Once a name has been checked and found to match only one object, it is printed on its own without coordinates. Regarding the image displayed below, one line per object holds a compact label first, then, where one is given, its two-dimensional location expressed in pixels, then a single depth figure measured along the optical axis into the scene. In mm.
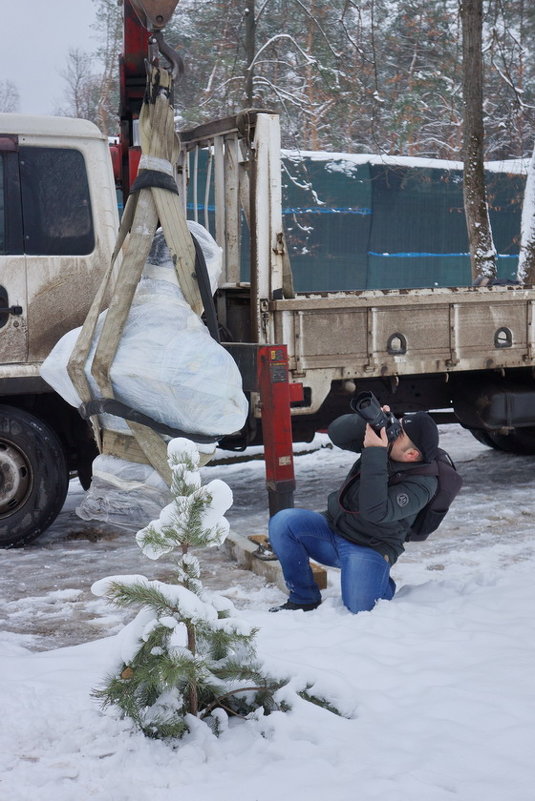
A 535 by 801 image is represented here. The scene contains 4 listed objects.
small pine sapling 2621
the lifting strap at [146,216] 3961
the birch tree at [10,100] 44434
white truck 5430
